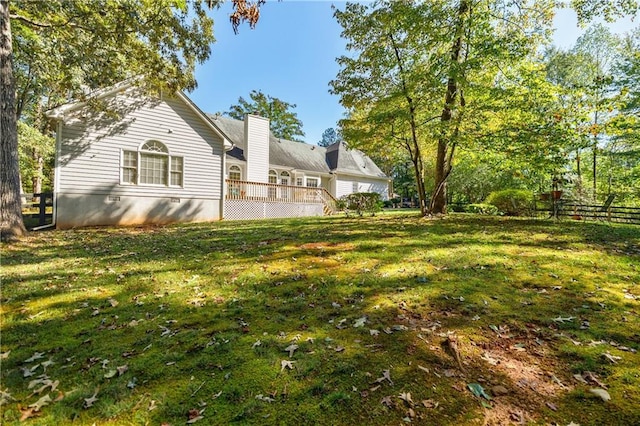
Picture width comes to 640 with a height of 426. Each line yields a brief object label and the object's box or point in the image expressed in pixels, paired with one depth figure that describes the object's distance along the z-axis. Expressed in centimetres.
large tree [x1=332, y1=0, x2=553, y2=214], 895
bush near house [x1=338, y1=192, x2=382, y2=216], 1413
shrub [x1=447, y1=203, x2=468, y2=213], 1978
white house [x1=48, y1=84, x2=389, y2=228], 1071
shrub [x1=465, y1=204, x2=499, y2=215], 1423
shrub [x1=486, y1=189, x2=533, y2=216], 1366
